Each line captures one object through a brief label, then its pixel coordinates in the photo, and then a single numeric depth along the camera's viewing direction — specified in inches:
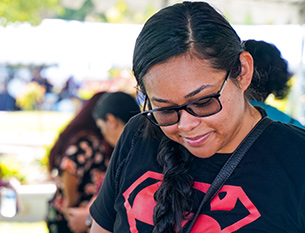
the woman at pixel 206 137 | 46.0
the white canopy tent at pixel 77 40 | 179.3
